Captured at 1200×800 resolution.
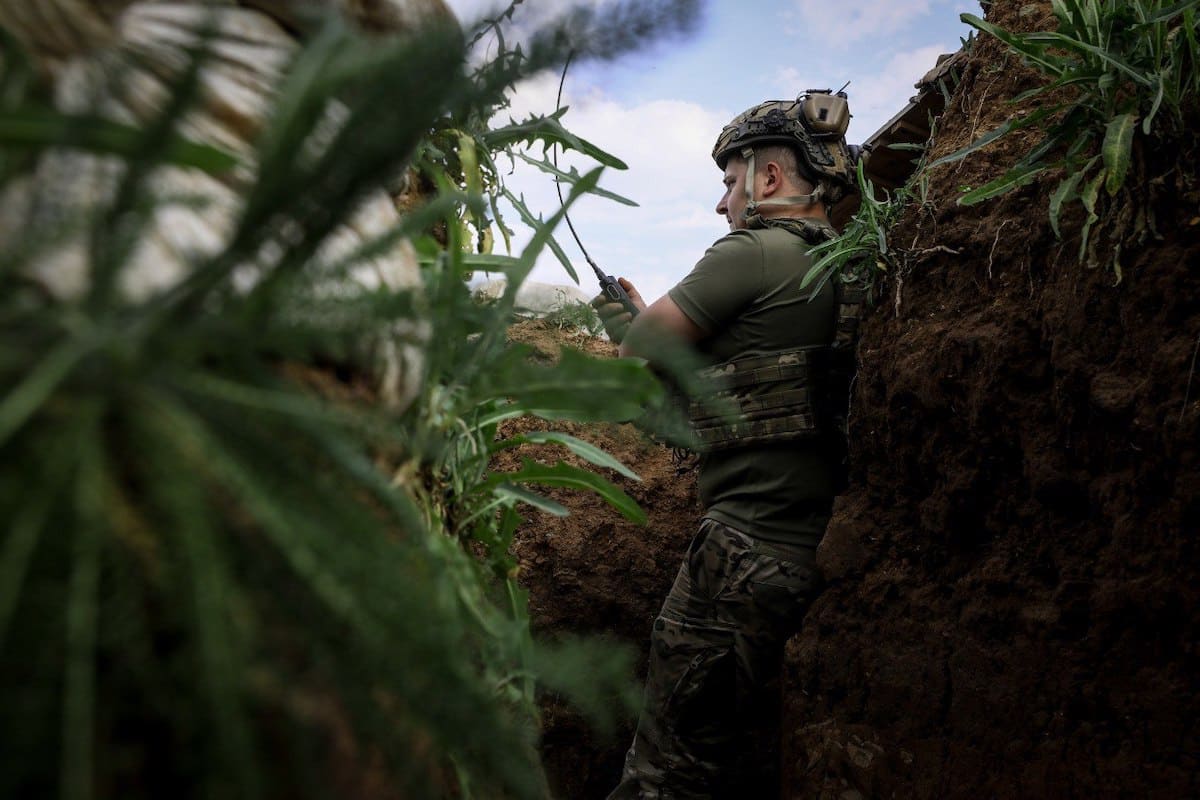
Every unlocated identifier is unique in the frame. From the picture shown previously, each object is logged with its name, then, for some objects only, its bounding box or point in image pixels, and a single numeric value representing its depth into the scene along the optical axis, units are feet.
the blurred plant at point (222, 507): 1.42
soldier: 8.40
